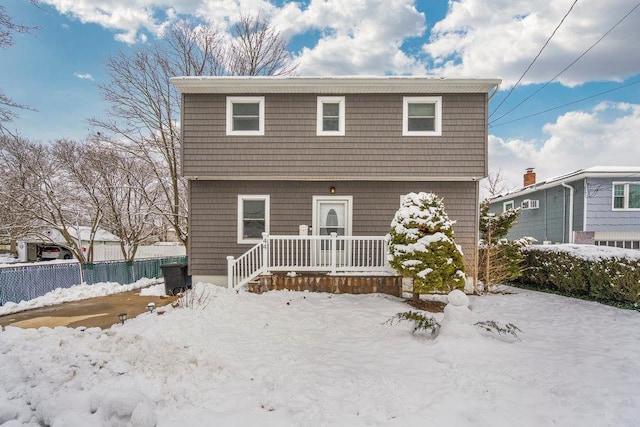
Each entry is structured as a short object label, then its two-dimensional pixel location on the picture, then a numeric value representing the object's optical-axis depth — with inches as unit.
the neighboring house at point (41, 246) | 746.8
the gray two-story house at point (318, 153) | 333.1
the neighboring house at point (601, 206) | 500.1
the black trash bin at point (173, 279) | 336.2
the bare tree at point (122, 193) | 489.7
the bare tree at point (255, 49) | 612.7
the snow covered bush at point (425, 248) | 258.5
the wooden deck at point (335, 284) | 308.0
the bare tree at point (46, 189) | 446.6
